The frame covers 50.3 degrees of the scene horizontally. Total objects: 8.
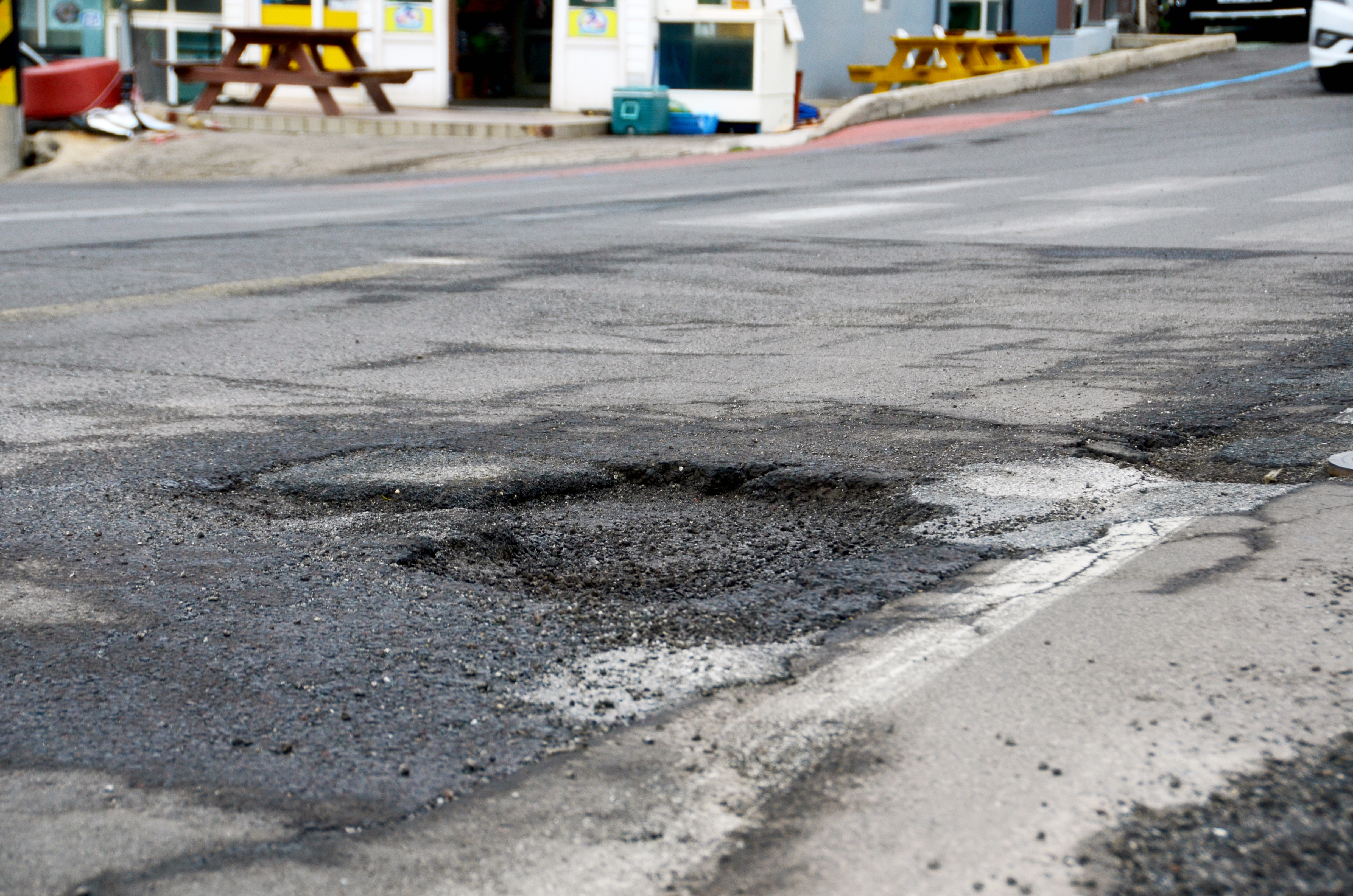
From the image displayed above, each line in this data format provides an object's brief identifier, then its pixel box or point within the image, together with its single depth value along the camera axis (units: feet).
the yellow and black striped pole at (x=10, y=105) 56.70
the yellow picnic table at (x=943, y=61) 84.74
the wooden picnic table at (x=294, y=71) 66.44
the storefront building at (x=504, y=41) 71.97
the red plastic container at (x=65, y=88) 65.72
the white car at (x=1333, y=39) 63.31
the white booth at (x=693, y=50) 71.56
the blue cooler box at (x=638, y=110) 69.67
